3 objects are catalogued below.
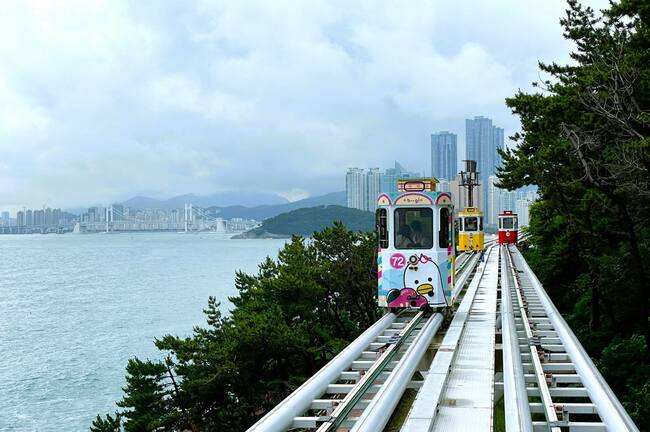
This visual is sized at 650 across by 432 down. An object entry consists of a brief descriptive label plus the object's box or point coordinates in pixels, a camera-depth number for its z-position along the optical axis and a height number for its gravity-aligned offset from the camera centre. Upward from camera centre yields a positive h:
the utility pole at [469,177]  53.28 +5.07
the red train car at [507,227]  47.19 +0.86
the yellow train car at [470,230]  38.06 +0.52
